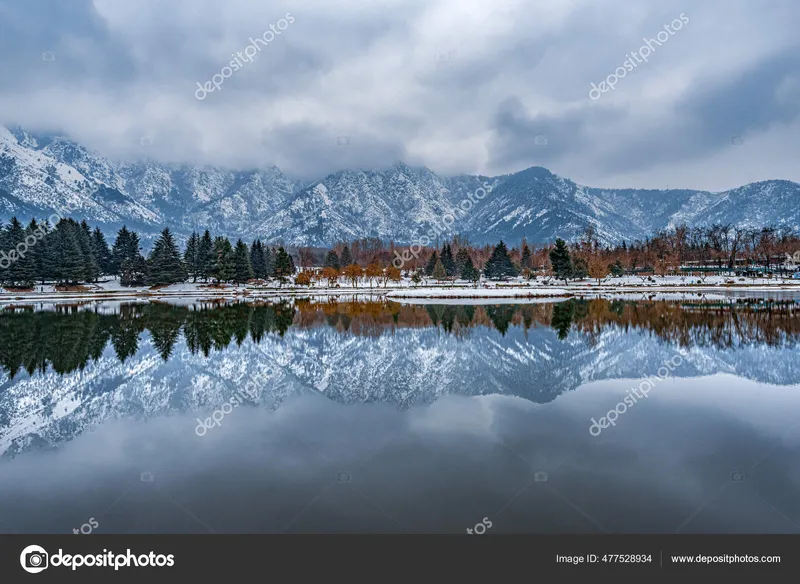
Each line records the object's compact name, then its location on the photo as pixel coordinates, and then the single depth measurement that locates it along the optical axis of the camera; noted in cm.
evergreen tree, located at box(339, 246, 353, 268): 15562
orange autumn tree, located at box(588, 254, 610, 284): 9619
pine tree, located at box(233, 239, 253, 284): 9894
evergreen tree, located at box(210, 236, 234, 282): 9488
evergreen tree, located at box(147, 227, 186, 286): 9256
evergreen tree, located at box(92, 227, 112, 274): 9841
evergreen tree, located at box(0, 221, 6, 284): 7869
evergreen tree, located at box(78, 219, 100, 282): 8762
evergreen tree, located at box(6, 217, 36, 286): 7894
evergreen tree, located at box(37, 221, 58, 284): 8369
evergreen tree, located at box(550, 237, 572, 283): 9506
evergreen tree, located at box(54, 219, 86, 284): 8406
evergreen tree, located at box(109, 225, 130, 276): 9956
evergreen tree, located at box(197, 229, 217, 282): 9844
